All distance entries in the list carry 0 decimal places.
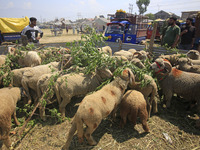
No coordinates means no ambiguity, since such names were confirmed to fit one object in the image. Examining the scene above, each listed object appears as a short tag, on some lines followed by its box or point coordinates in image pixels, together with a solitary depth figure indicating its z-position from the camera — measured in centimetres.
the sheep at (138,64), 512
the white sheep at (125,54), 649
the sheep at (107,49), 829
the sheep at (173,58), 624
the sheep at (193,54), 626
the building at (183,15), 5760
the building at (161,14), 7690
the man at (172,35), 736
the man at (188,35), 783
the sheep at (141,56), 599
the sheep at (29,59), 591
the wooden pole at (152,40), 761
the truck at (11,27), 1355
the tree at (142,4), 8575
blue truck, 1331
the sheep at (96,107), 296
